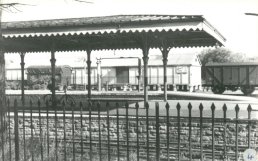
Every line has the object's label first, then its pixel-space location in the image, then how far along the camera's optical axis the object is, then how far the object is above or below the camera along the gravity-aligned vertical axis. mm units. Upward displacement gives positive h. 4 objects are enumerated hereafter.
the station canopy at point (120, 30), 10242 +1272
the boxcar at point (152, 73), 37562 -374
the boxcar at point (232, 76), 27219 -558
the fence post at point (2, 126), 6373 -1017
